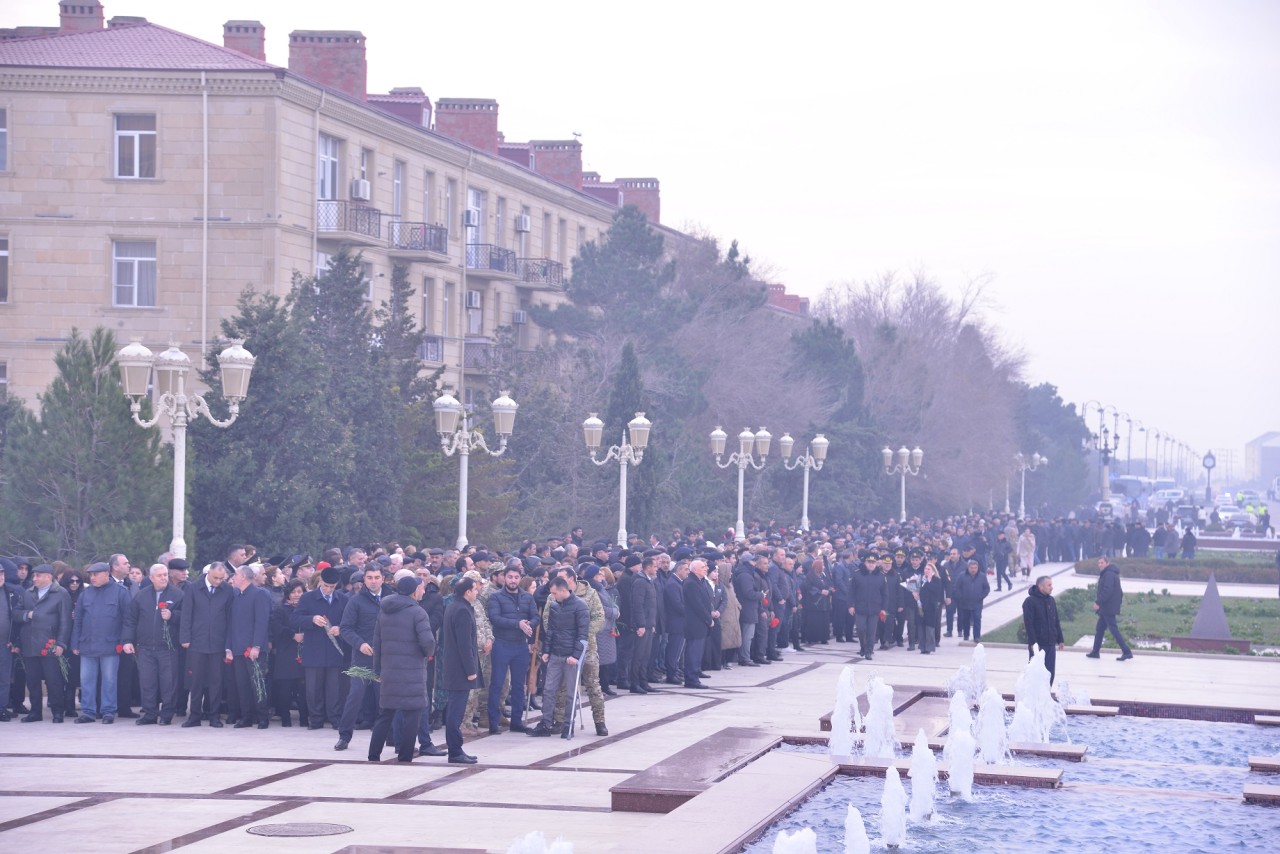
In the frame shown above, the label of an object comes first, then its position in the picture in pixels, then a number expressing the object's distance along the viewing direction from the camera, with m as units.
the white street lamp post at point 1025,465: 81.22
